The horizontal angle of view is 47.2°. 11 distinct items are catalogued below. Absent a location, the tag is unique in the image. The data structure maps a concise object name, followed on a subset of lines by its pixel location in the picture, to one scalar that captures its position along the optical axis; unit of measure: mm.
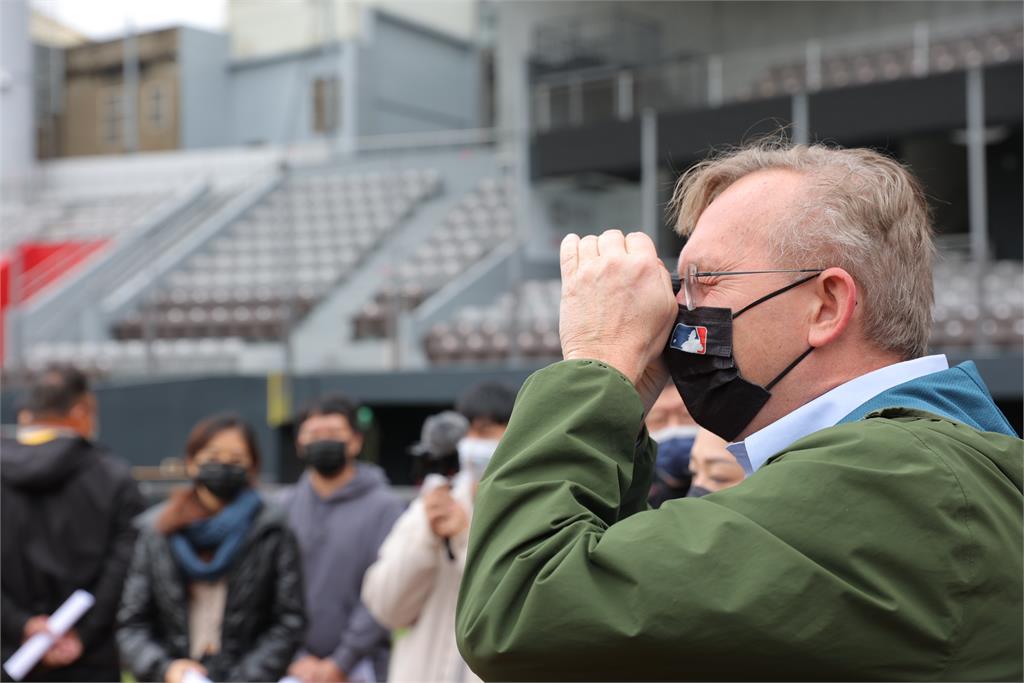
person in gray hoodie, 4203
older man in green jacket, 1192
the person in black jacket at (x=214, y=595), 3727
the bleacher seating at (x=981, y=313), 9484
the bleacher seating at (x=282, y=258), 13391
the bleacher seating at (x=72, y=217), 18375
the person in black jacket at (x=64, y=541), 4180
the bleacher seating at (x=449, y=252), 12375
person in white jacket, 3513
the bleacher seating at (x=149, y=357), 12086
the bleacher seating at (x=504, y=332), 11109
